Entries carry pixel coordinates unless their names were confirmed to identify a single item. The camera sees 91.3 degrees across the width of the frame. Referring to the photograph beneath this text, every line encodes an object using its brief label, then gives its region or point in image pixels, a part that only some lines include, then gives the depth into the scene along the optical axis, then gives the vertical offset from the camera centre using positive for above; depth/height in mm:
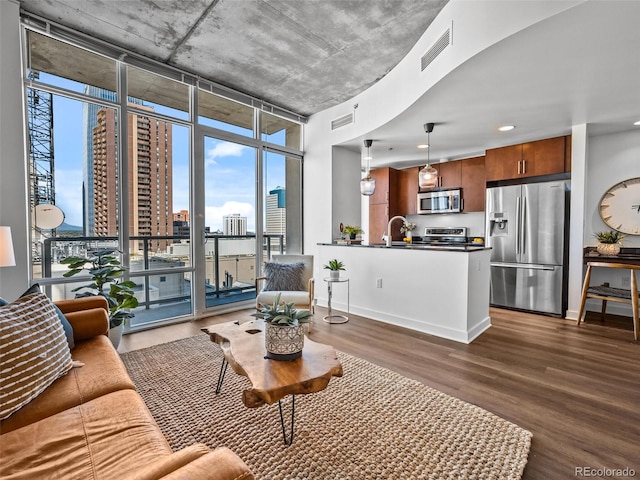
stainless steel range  5898 -139
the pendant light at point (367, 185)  4438 +637
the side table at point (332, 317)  3991 -1159
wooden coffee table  1438 -728
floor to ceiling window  3061 +654
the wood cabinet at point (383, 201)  6332 +587
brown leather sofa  817 -726
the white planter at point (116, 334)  2824 -943
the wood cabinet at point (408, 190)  6266 +801
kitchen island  3336 -681
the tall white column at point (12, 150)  2639 +699
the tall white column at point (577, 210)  4008 +249
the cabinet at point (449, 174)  5707 +1043
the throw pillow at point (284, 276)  3795 -569
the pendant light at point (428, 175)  3965 +695
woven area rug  1539 -1157
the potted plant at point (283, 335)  1748 -591
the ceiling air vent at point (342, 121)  4582 +1642
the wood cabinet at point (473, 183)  5404 +817
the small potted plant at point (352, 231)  4719 -15
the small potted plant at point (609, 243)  3952 -178
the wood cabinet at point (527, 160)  4340 +1036
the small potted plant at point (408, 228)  4461 +34
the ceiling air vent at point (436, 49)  2567 +1584
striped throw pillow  1240 -531
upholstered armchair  3510 -625
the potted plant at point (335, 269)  4020 -500
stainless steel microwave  5668 +534
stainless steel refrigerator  4242 -203
